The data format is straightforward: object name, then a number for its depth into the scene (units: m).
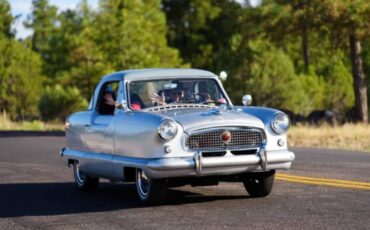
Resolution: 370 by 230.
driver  11.20
